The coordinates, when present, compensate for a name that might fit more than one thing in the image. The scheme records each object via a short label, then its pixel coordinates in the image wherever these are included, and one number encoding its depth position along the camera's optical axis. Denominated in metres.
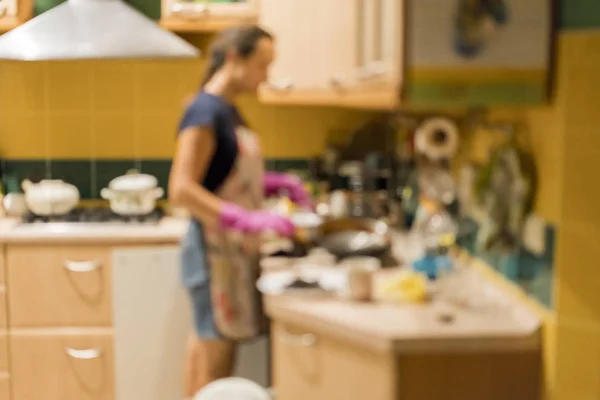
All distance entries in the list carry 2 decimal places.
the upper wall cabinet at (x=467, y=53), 1.73
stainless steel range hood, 2.36
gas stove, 3.16
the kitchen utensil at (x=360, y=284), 1.99
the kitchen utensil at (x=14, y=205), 3.31
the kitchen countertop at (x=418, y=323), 1.75
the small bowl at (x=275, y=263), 2.39
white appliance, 2.95
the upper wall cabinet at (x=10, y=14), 3.06
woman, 2.32
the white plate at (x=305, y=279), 2.09
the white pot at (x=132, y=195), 3.27
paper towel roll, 2.47
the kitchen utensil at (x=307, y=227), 2.69
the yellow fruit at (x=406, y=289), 2.00
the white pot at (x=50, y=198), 3.24
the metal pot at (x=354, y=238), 2.48
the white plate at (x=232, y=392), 1.99
